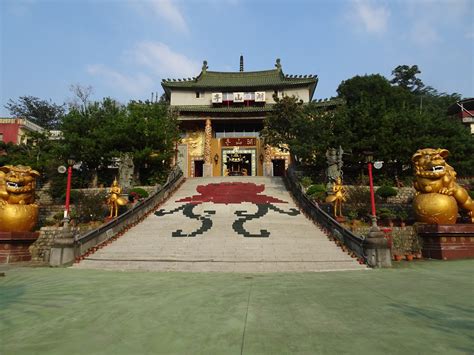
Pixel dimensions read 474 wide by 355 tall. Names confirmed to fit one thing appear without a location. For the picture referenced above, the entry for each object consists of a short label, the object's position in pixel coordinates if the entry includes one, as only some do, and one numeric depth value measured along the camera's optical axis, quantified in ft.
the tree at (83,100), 110.96
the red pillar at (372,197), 33.01
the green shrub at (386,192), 56.13
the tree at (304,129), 70.44
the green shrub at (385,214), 45.55
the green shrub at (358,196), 52.80
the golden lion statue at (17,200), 39.09
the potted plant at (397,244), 39.40
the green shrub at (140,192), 58.95
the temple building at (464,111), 120.78
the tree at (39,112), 163.43
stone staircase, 30.96
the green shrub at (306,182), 67.67
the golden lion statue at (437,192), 36.42
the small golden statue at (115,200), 47.67
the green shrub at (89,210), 53.06
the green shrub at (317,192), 57.21
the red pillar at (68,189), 35.58
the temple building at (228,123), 105.50
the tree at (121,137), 74.74
